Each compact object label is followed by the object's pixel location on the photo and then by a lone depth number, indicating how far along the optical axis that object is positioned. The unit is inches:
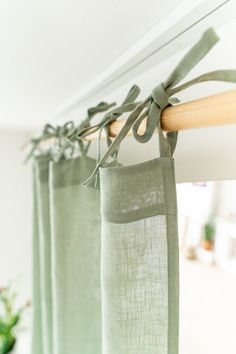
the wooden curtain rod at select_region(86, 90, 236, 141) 9.0
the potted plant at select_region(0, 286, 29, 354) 49.3
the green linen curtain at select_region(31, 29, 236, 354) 12.3
